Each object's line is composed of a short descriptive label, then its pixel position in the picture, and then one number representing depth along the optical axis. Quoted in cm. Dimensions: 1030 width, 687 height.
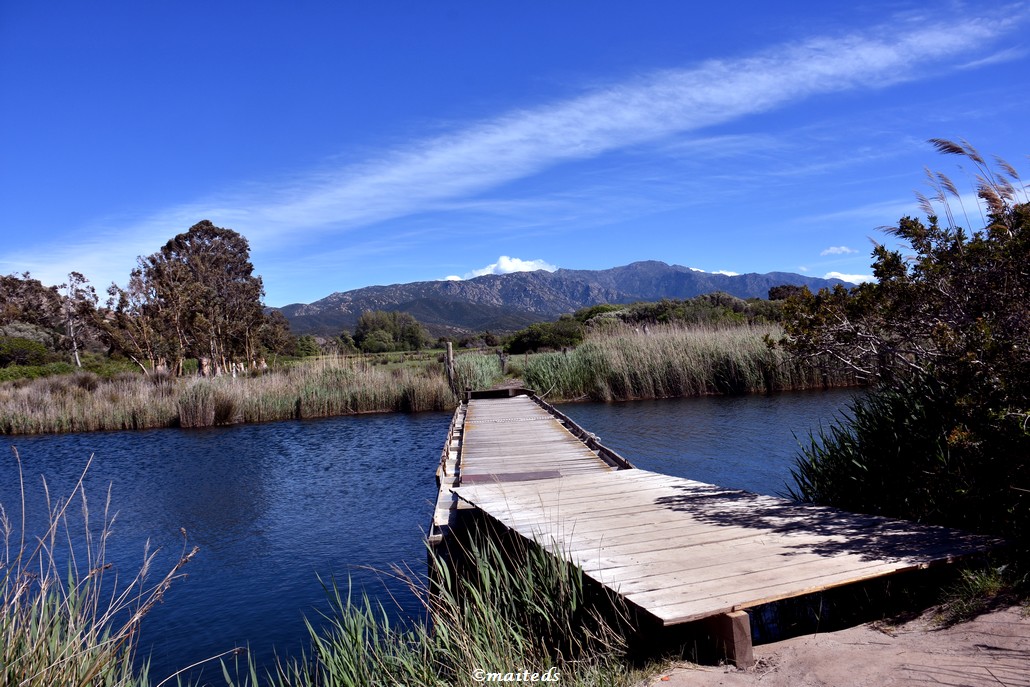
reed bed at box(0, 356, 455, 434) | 1942
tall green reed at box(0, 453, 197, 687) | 296
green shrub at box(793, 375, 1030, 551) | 420
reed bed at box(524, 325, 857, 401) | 1941
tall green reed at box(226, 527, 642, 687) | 343
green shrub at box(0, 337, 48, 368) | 3331
